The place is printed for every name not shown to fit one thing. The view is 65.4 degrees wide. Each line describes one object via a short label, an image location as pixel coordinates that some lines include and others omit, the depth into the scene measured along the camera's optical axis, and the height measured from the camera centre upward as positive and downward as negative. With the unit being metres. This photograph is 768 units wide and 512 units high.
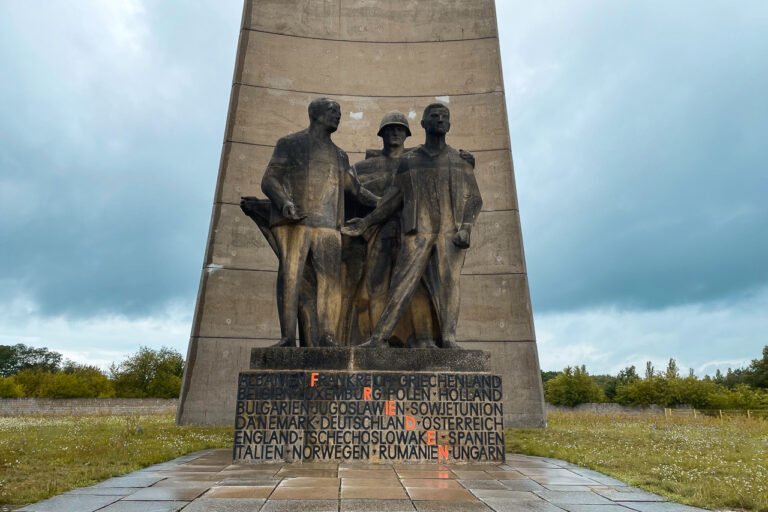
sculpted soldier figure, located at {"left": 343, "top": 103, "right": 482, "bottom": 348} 6.59 +2.46
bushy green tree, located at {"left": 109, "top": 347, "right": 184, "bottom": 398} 47.84 +6.20
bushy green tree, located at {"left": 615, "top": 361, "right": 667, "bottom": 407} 35.91 +3.43
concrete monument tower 12.74 +7.10
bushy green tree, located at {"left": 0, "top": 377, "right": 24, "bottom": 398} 41.53 +4.14
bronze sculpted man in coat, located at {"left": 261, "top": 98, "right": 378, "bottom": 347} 6.50 +2.44
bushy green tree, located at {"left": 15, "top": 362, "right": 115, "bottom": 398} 42.12 +4.72
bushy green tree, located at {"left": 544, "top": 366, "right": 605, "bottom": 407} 40.28 +3.99
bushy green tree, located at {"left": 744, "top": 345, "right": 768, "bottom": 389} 43.55 +5.47
